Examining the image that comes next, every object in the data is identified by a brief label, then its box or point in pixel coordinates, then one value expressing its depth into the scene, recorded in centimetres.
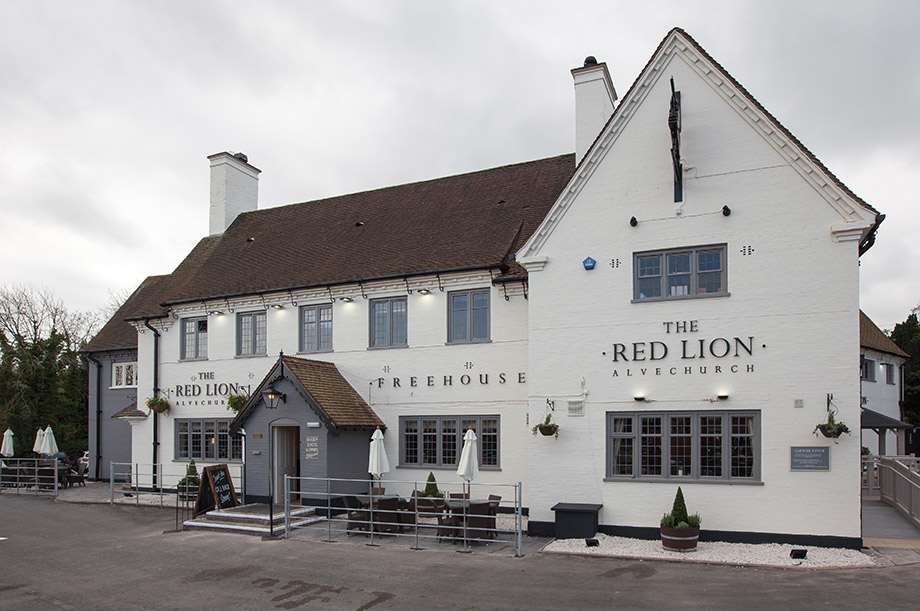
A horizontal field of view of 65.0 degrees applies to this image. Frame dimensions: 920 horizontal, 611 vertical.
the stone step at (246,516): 1730
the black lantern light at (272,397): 1834
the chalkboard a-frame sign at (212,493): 1842
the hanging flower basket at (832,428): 1312
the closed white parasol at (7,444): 2762
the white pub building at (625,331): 1391
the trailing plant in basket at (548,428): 1546
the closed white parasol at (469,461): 1560
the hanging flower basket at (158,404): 2366
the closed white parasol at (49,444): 2650
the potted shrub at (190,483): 2138
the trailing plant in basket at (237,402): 2169
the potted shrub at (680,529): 1338
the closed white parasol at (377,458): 1722
